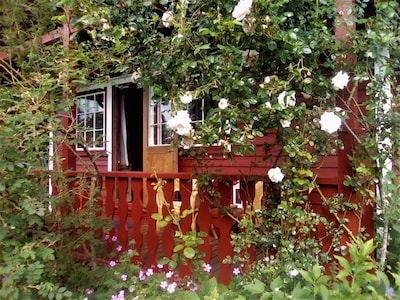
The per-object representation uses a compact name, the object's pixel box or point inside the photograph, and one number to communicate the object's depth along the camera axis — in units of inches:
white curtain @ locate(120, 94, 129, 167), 235.5
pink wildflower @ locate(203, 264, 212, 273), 91.4
